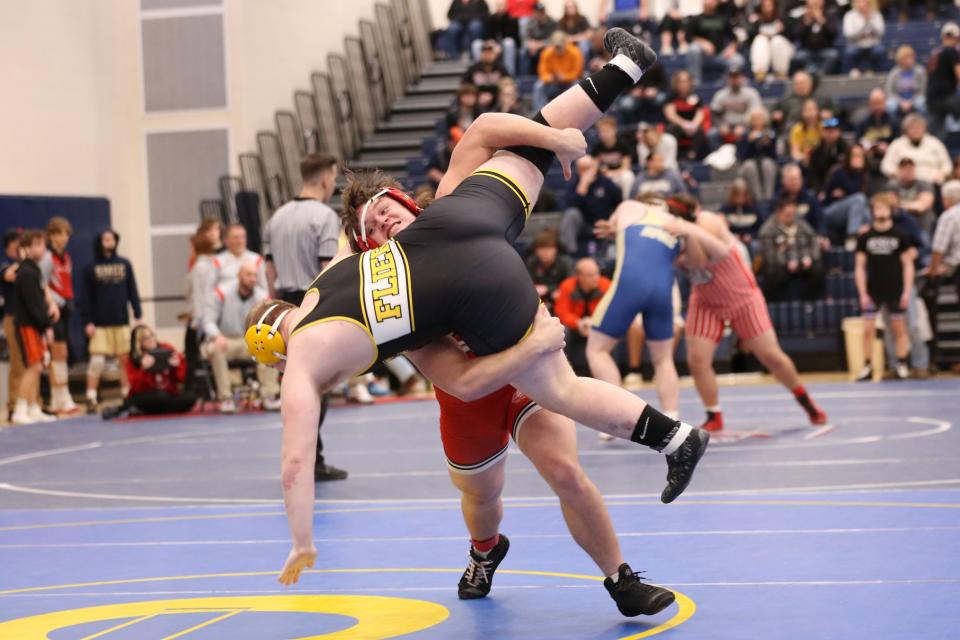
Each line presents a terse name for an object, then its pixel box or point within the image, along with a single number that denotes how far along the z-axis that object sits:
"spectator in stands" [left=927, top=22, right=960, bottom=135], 16.83
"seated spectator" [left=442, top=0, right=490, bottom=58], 21.84
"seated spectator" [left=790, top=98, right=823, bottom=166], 16.70
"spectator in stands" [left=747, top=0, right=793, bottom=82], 18.94
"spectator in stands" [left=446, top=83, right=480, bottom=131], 17.91
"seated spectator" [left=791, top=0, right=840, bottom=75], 19.00
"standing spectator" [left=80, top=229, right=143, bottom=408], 15.04
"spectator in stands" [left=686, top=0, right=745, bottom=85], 19.58
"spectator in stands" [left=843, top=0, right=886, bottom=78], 18.86
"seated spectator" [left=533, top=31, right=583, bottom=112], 18.56
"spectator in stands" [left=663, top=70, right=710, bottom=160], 17.39
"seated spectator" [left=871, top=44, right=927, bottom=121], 17.48
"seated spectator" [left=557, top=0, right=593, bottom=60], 20.03
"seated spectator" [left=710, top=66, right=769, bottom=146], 17.48
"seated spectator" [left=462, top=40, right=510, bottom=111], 19.11
